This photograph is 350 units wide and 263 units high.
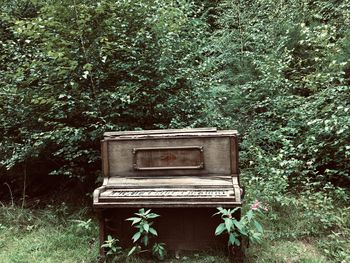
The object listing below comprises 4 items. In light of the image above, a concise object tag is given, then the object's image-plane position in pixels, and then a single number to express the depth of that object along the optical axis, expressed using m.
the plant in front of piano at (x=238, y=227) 3.53
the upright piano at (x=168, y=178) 3.89
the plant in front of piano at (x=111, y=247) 4.04
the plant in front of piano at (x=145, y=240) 3.80
